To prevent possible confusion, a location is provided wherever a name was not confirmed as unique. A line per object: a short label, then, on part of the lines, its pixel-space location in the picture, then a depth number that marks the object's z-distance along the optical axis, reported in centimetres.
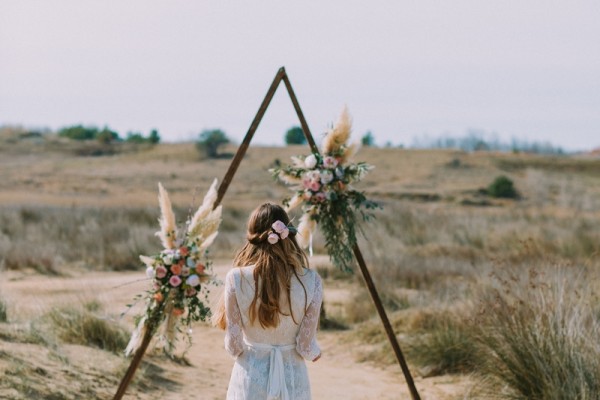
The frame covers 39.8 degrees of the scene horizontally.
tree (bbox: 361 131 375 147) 6699
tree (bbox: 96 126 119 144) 5786
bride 454
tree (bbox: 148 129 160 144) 6181
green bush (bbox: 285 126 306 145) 6375
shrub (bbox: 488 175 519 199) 4291
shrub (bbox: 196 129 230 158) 5350
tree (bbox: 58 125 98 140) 6288
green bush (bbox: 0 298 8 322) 871
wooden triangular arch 658
